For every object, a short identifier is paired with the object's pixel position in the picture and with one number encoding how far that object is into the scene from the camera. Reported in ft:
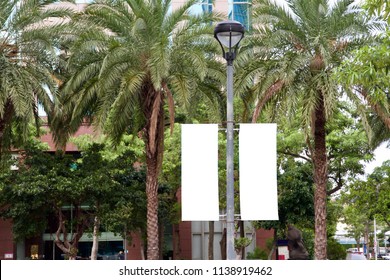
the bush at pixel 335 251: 143.43
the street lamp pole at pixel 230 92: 42.93
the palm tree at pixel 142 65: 80.69
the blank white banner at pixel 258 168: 39.60
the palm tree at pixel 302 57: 80.12
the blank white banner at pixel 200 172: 39.19
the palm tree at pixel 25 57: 80.43
